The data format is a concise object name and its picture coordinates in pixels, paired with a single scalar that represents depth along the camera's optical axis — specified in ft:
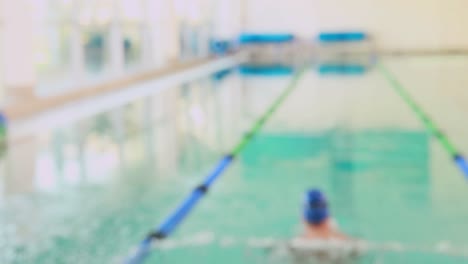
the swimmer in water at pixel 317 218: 8.68
